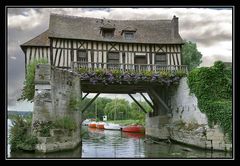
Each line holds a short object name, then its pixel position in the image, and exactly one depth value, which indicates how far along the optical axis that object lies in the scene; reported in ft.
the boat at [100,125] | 126.33
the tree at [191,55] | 98.43
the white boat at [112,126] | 111.77
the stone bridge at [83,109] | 40.24
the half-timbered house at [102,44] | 59.26
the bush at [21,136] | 38.59
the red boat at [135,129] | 93.49
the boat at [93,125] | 137.54
